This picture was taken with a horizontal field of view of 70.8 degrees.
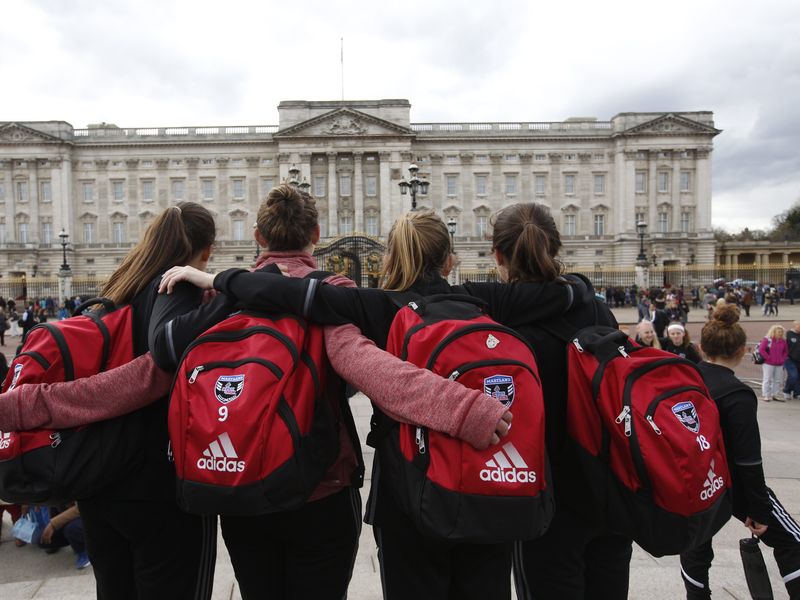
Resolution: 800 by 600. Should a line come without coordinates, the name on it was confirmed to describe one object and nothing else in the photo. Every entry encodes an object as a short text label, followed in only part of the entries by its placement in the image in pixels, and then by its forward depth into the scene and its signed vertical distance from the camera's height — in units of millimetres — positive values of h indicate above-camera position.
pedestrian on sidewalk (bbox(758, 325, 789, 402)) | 10039 -1709
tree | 70438 +4935
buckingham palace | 51031 +8473
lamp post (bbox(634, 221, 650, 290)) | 37250 -481
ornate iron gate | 29859 +630
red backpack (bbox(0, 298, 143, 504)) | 2178 -659
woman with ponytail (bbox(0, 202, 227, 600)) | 2195 -900
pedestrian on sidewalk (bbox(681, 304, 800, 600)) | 2760 -963
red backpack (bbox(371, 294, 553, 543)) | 1898 -646
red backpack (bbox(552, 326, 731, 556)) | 2102 -677
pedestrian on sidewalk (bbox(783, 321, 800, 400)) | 10461 -1980
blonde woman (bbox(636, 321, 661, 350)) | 6863 -836
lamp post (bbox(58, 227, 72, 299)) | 36844 -607
